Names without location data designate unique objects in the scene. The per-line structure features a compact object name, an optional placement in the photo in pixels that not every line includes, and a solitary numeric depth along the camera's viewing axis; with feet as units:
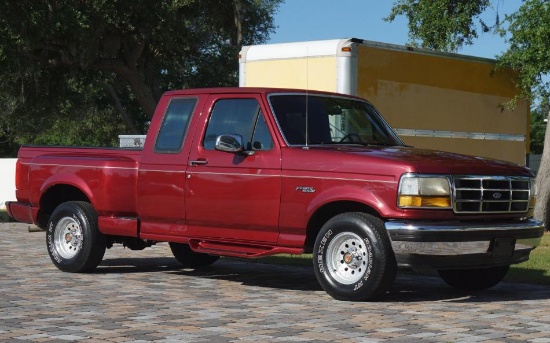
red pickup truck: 30.96
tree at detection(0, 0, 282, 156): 96.58
